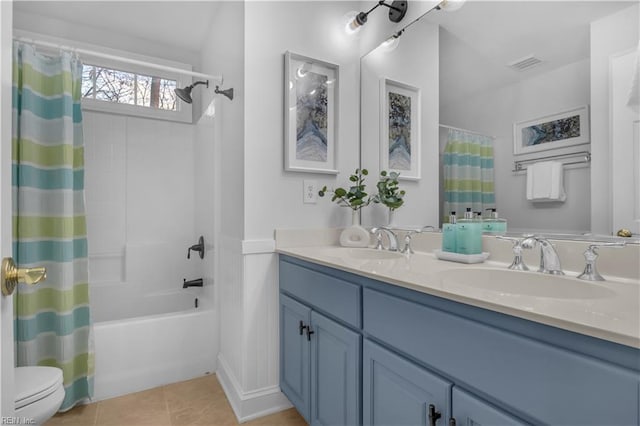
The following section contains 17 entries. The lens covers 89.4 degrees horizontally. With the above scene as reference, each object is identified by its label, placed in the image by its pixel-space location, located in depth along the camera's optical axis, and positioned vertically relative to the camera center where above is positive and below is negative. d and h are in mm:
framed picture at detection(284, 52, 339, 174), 1772 +561
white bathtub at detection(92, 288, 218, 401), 1868 -845
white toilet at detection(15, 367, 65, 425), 1224 -706
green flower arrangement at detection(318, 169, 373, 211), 1822 +99
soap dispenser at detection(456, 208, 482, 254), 1246 -100
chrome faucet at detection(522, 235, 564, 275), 997 -141
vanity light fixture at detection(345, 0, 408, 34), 1727 +1102
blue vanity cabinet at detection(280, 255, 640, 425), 545 -347
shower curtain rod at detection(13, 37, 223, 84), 1735 +900
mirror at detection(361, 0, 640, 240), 996 +466
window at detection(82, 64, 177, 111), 2527 +1032
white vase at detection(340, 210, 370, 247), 1802 -138
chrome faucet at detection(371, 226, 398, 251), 1668 -129
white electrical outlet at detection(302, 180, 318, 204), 1830 +122
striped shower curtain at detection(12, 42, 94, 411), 1675 -30
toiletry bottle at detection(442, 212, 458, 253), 1306 -99
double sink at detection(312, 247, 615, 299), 886 -204
